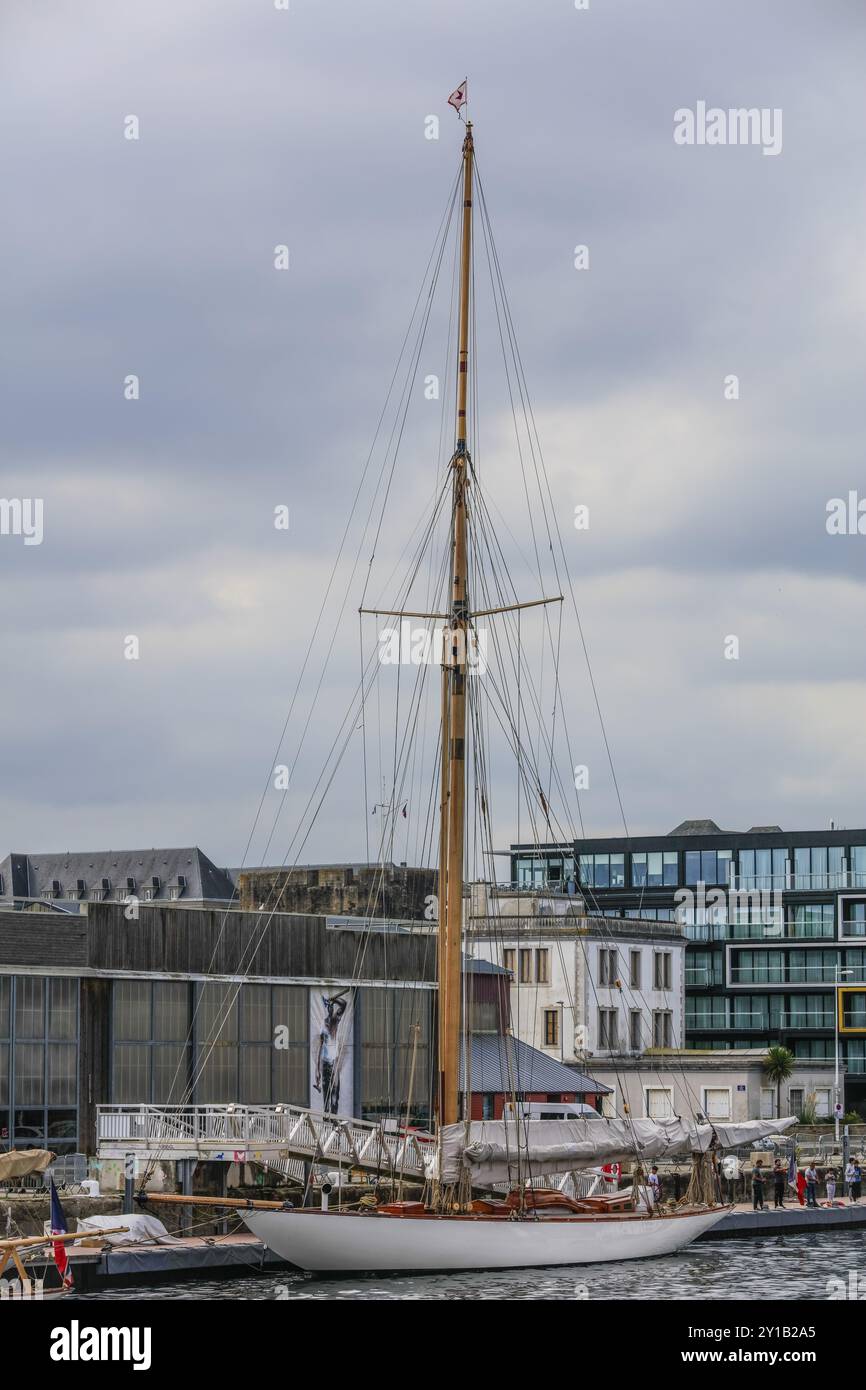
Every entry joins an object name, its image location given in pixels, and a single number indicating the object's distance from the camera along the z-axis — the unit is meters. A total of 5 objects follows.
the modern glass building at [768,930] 121.94
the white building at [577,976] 104.50
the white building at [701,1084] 105.44
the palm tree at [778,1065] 108.25
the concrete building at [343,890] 100.75
